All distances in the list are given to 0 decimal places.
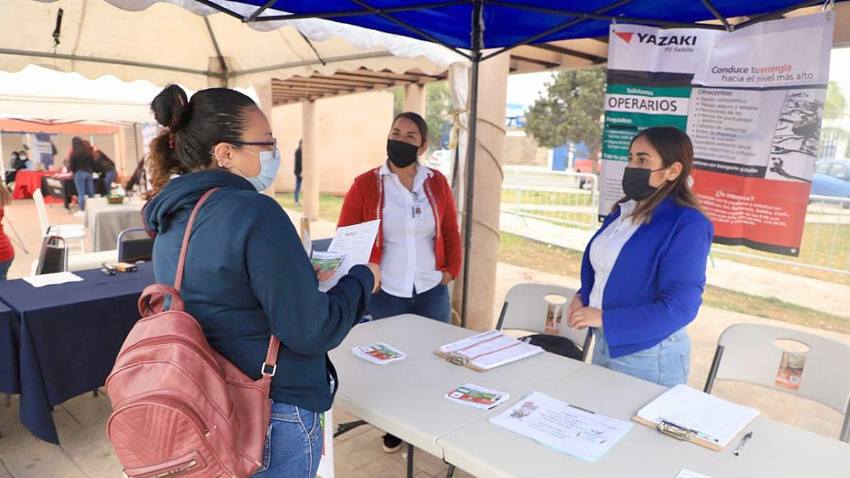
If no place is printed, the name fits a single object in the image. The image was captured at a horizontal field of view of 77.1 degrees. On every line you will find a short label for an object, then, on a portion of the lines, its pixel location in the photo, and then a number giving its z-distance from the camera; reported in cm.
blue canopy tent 230
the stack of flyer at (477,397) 155
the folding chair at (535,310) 258
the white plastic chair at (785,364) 192
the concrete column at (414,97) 808
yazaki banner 218
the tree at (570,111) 1719
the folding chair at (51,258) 372
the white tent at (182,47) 336
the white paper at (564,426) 132
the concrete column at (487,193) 377
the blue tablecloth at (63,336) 257
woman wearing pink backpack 105
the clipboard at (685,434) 135
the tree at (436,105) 3163
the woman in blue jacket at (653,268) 180
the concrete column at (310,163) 1080
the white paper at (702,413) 141
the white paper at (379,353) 189
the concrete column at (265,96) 684
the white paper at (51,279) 305
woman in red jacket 269
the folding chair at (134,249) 402
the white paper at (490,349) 189
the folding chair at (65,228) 605
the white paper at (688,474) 121
